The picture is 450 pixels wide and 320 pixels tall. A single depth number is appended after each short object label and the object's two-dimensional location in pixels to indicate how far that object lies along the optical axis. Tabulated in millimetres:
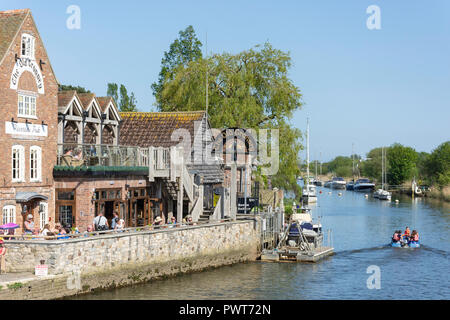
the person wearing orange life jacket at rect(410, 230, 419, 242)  53625
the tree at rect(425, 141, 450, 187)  140750
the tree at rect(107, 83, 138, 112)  101444
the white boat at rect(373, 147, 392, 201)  124069
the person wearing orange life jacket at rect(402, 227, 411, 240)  53750
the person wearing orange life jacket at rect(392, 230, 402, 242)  54250
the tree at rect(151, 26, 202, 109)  79562
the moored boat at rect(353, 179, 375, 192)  161275
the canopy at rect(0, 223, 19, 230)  29947
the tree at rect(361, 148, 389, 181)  177375
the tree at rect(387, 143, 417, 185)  159500
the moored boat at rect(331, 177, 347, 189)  181375
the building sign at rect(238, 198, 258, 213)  43906
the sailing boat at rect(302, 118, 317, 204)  88544
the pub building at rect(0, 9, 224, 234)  33188
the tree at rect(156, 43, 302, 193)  59406
